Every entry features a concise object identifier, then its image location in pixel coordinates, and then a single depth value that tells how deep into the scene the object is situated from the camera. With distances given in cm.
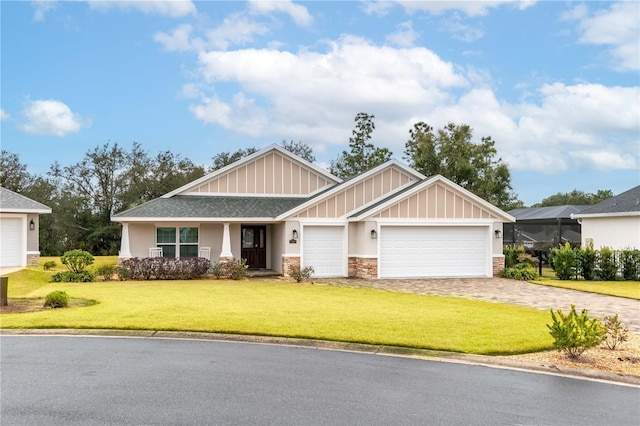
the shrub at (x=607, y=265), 2278
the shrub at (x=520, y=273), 2200
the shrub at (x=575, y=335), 830
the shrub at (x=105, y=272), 2041
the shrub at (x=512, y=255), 2513
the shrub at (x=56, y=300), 1293
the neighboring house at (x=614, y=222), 2475
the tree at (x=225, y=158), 4800
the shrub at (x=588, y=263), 2284
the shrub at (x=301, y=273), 2008
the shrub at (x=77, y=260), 2036
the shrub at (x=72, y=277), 1977
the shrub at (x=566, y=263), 2256
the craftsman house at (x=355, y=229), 2162
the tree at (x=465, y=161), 4244
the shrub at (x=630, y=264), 2297
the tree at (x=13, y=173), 4150
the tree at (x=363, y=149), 4875
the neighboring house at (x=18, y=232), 2338
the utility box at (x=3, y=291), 1326
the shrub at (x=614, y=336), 916
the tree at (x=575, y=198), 6525
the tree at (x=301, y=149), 5472
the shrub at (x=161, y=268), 2075
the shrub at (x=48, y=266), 2347
